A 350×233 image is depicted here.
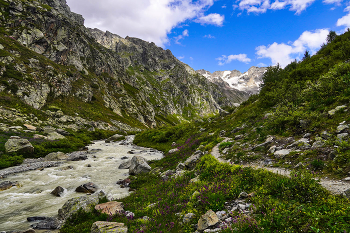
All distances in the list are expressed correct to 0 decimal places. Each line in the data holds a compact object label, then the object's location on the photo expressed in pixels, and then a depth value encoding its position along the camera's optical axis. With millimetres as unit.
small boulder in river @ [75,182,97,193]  15203
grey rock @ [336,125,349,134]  8324
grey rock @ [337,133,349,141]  7852
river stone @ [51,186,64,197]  14380
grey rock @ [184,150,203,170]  15688
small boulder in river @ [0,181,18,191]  14793
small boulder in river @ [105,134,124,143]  52375
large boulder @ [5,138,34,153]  23469
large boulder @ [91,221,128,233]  7566
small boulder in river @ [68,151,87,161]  26698
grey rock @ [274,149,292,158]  9820
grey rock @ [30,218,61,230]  9445
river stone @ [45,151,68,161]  25609
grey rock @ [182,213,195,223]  7248
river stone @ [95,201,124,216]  9953
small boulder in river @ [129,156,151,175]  19859
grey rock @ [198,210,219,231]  6158
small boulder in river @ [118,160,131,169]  23783
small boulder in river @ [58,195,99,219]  10039
